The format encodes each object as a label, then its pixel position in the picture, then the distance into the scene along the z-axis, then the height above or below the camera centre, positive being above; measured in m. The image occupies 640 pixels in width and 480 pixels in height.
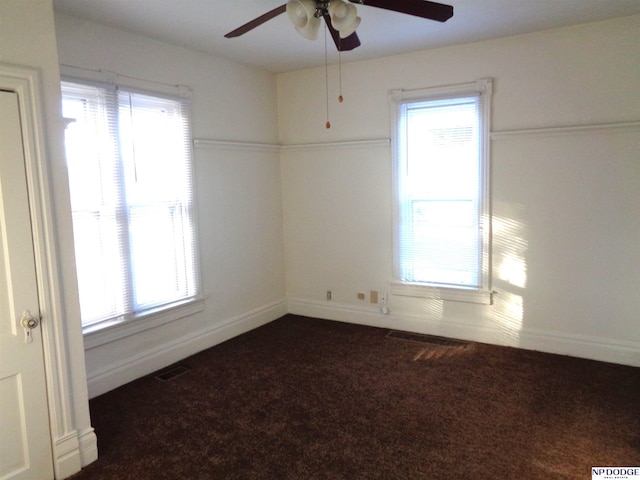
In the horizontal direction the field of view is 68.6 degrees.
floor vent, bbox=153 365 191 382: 3.76 -1.46
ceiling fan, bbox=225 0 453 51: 2.38 +0.91
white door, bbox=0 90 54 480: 2.28 -0.65
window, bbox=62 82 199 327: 3.35 -0.05
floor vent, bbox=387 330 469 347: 4.34 -1.46
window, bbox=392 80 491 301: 4.21 -0.06
